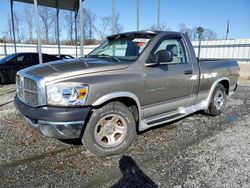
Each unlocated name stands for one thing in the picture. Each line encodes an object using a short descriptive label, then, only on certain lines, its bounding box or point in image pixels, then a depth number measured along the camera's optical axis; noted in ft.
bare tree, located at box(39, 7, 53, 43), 142.14
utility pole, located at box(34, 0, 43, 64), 31.65
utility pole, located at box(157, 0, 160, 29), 50.08
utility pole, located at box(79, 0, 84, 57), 34.04
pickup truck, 10.48
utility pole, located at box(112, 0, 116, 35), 37.24
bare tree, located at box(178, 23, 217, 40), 150.05
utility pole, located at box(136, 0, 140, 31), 46.24
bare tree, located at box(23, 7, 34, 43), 136.42
